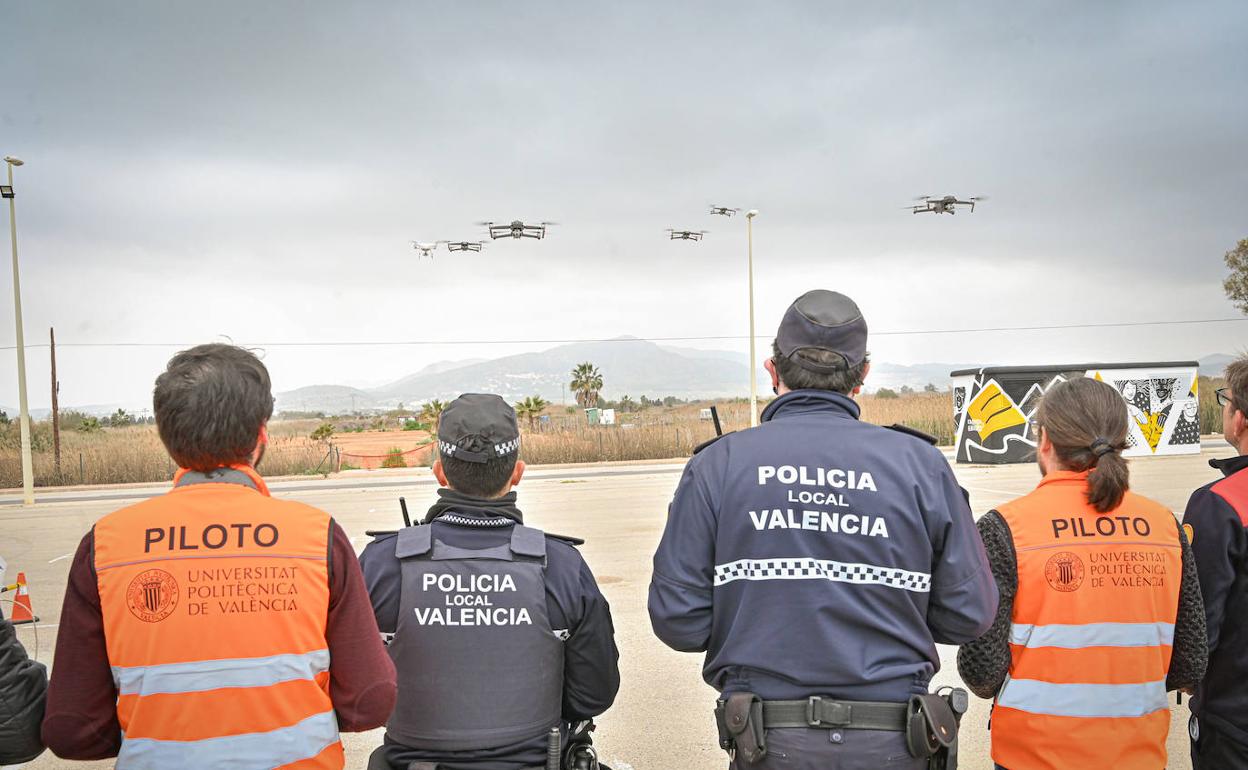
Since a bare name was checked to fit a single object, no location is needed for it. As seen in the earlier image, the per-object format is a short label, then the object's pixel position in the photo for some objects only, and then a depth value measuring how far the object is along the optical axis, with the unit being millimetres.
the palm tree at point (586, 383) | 74250
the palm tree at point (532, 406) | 54625
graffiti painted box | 24984
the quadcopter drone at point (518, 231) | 36166
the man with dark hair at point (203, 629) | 2072
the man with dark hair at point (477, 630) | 2564
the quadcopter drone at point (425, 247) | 38181
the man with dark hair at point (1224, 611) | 2873
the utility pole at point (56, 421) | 30638
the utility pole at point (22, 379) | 20609
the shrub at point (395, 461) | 34766
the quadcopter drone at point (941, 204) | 35438
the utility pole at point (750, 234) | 33812
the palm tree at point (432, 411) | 48406
